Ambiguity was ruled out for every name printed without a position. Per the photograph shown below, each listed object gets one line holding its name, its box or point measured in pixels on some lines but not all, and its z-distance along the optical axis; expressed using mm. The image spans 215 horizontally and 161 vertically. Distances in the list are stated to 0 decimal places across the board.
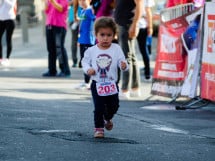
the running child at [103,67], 8883
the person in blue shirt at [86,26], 13797
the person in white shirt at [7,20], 17750
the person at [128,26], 12500
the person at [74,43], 18047
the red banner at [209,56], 11297
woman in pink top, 15977
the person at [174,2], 12312
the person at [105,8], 13258
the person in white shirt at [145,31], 15102
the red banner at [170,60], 12319
